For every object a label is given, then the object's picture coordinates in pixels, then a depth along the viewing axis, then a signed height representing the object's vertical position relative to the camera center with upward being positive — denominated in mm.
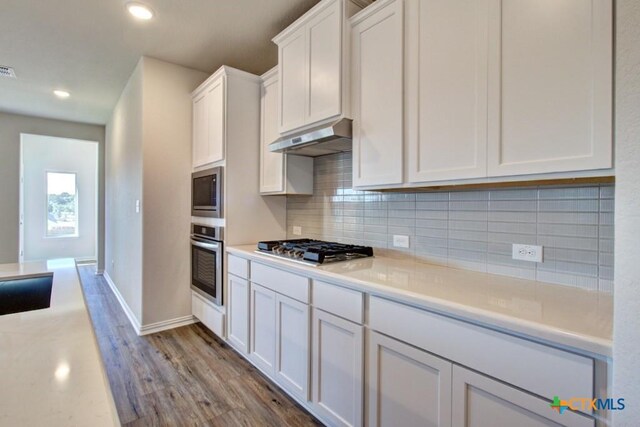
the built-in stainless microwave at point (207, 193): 2725 +164
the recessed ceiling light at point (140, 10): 2205 +1470
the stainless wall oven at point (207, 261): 2686 -481
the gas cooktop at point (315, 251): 1841 -264
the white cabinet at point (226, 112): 2678 +893
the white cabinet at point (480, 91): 1087 +529
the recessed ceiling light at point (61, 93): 3904 +1499
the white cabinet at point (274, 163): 2610 +418
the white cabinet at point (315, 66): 1879 +969
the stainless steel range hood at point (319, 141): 1873 +478
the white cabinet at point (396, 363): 933 -613
